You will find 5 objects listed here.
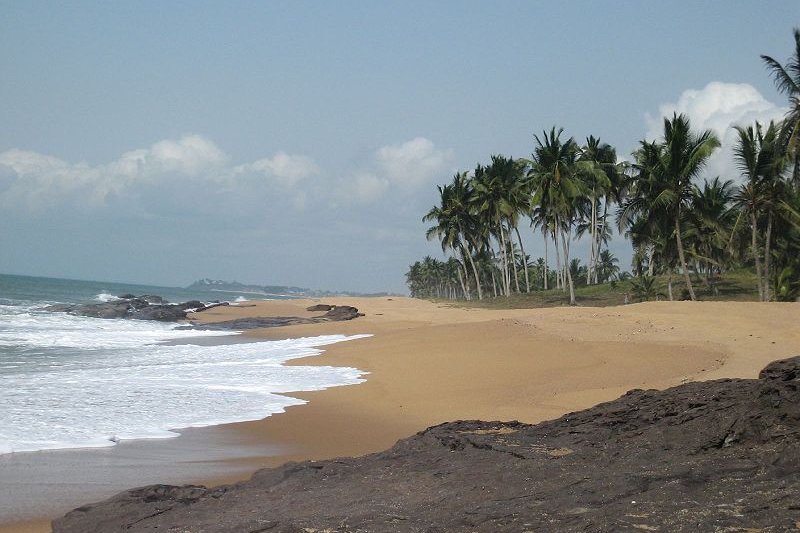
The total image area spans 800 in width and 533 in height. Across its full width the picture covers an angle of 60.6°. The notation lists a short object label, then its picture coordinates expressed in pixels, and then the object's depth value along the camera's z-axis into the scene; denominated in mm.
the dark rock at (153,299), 63188
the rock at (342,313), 38019
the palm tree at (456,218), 57969
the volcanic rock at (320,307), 48612
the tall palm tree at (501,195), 52312
